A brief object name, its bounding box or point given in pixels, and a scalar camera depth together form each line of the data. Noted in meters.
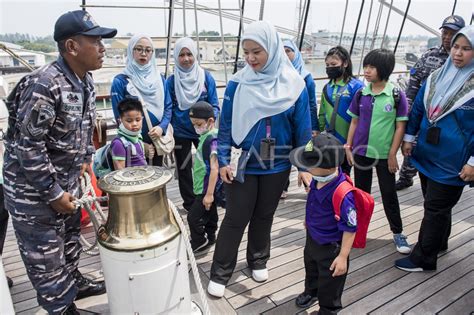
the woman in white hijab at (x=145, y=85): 2.78
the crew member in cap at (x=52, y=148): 1.50
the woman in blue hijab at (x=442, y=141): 2.02
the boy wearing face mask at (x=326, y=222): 1.63
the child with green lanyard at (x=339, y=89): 2.88
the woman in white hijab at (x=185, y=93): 2.98
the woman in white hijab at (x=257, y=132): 1.92
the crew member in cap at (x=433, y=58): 2.80
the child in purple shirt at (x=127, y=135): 2.41
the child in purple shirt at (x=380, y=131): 2.48
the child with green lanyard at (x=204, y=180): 2.33
